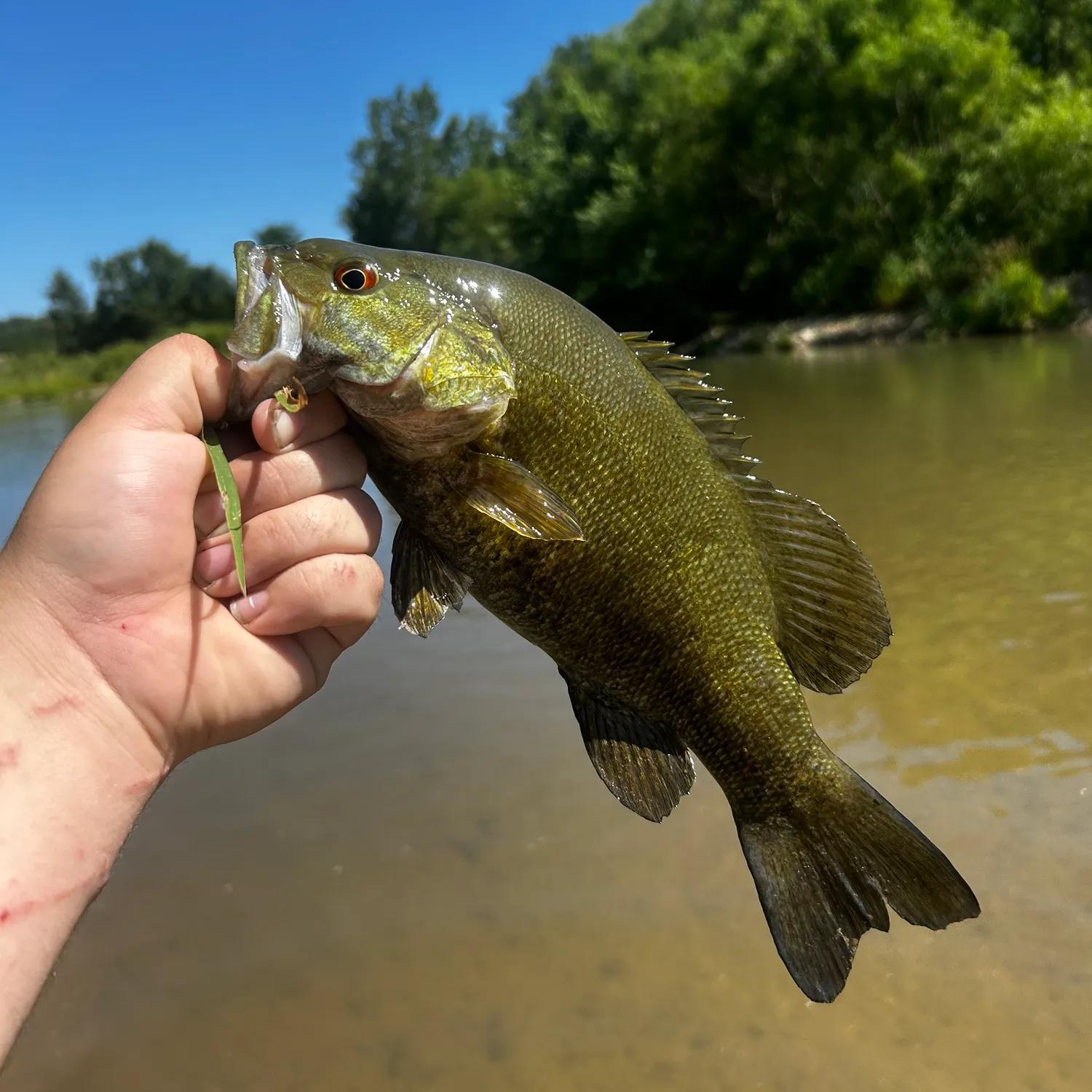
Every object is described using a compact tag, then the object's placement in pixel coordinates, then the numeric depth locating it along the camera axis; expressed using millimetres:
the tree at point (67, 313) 65688
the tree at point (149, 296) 64438
